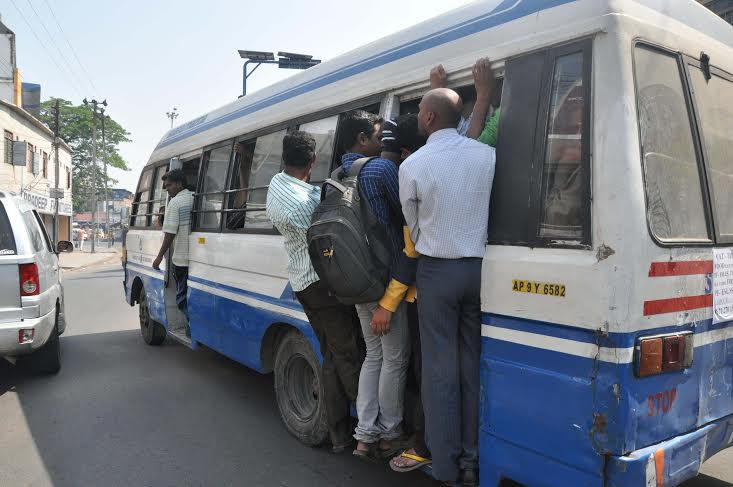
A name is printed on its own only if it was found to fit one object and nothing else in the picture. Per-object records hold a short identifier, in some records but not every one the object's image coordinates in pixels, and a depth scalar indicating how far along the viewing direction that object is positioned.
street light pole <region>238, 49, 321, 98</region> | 15.95
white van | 4.87
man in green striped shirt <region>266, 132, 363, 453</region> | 3.38
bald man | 2.58
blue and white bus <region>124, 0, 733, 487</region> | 2.16
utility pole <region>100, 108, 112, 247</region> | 41.88
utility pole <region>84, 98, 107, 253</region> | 36.31
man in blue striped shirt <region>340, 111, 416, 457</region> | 2.90
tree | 40.66
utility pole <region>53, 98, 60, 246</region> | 26.39
